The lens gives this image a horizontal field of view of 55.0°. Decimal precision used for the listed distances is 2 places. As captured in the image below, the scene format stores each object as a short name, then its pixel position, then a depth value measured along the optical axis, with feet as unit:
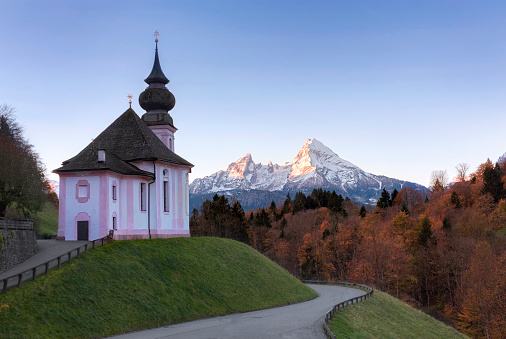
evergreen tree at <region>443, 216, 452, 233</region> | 300.40
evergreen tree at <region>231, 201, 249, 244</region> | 350.43
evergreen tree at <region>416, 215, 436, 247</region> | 282.36
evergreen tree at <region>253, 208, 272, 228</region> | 441.27
